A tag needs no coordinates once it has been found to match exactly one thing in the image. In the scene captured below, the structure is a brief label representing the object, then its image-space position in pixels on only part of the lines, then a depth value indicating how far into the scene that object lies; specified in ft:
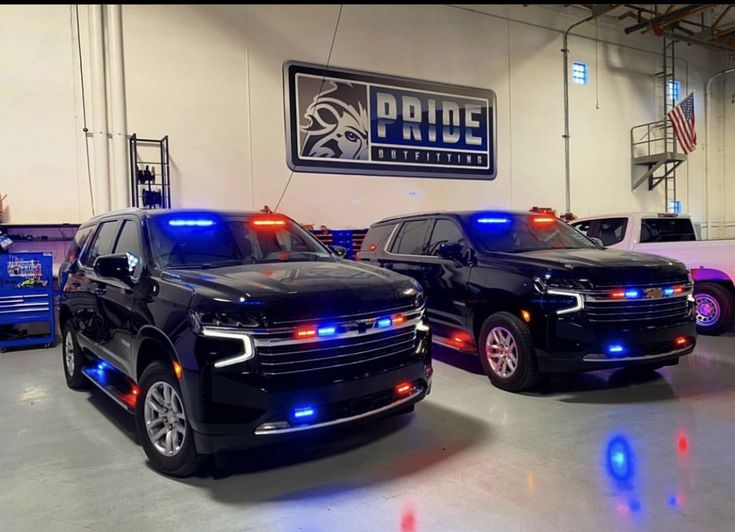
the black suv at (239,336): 9.03
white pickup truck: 23.12
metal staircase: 48.85
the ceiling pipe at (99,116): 27.66
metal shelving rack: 28.27
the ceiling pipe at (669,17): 40.69
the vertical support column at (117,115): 28.02
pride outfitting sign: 33.86
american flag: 47.42
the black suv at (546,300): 14.23
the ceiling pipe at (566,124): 44.80
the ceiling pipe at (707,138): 54.75
